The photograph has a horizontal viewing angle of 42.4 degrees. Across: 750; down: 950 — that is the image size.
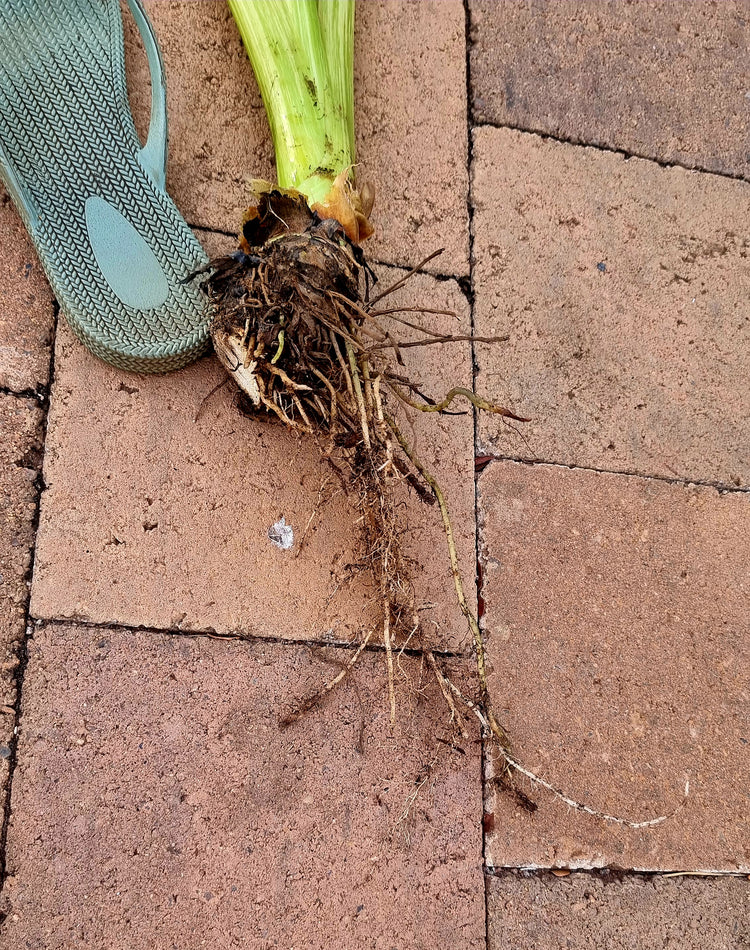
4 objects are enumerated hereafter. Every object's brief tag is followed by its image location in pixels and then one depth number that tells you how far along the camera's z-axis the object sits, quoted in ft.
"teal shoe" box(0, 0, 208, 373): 1.43
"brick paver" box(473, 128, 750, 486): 1.66
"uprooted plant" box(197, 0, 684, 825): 1.37
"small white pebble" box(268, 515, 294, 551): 1.48
